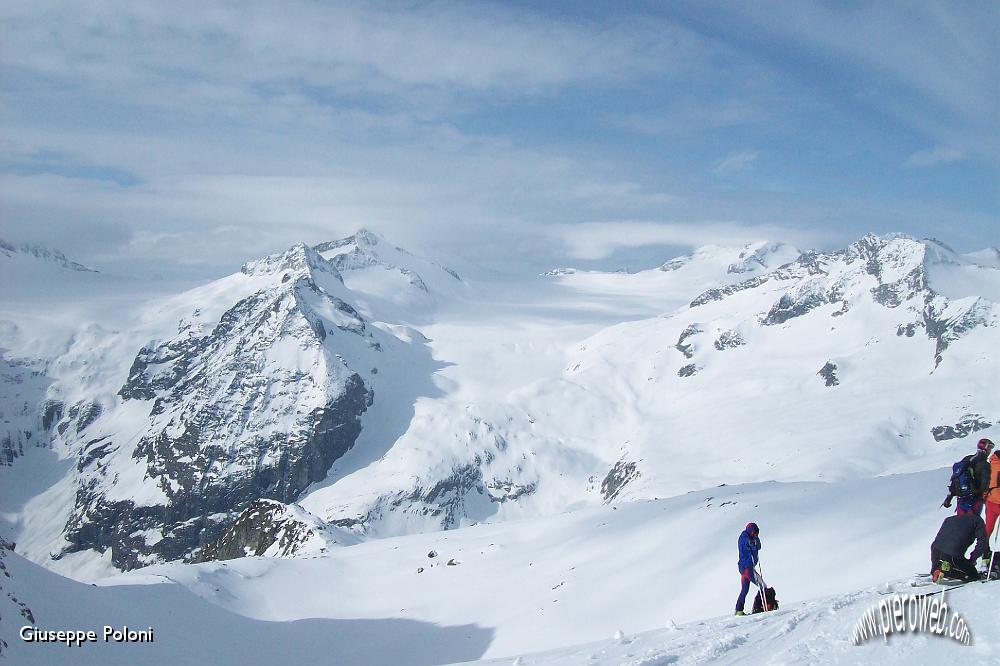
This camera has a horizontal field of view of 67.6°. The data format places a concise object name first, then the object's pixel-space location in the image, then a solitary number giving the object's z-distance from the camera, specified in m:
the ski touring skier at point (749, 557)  20.14
